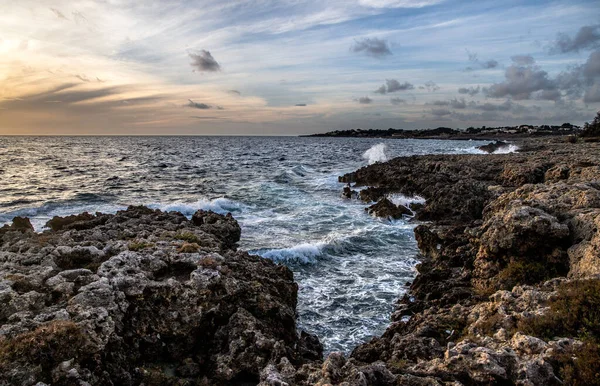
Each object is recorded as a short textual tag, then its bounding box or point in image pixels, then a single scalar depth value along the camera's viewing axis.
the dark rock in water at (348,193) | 37.34
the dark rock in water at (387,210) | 27.55
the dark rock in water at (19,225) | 16.30
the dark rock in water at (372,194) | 34.66
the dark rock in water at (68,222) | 17.61
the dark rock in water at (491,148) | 81.53
